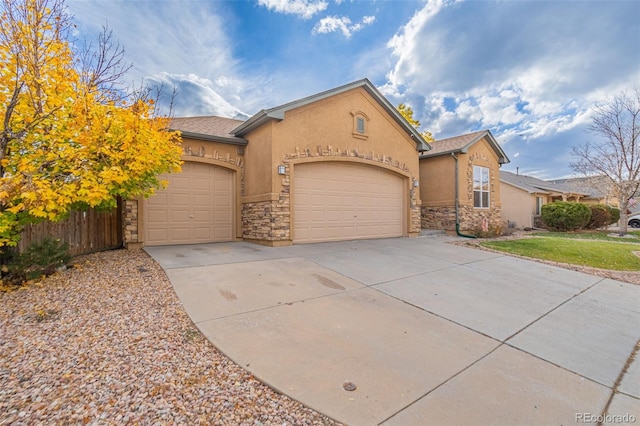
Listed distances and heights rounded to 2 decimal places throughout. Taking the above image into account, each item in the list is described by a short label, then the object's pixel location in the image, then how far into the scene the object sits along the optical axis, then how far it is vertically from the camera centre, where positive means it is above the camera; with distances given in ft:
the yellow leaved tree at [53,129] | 14.67 +4.79
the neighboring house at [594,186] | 60.08 +6.31
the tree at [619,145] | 46.85 +11.69
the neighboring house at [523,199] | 67.56 +3.23
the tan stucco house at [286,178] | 27.63 +3.76
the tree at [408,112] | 74.28 +26.55
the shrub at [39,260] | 15.17 -2.71
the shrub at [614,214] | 62.60 -0.39
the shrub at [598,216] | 59.11 -0.80
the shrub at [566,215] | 54.85 -0.57
